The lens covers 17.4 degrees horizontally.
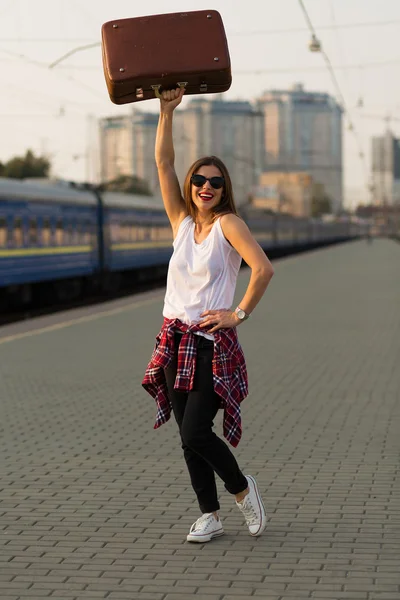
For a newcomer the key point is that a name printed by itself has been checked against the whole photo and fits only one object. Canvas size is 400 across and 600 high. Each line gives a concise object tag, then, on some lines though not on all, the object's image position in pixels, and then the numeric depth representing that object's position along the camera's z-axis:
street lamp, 32.50
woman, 5.82
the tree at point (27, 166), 103.38
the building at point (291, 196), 160.23
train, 26.32
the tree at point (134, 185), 113.56
